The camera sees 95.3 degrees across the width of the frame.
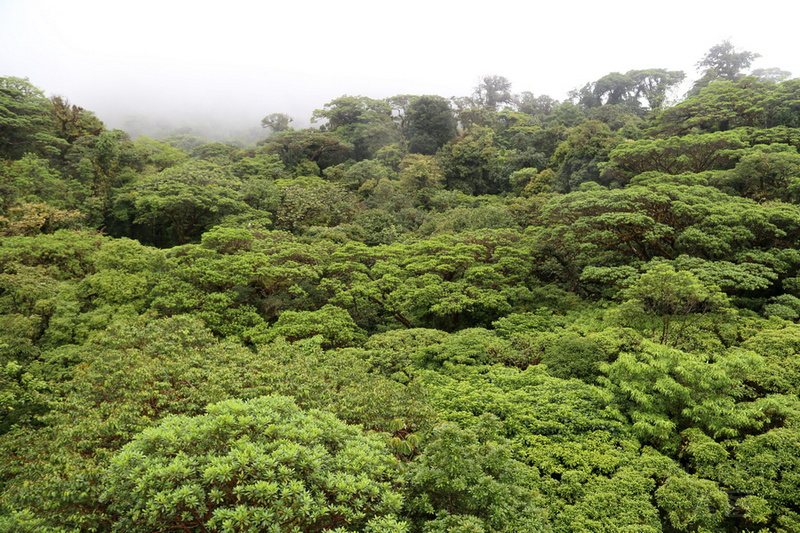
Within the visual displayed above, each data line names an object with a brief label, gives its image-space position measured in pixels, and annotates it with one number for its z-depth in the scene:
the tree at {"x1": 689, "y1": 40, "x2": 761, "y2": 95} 35.50
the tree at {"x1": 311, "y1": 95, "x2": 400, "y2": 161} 37.19
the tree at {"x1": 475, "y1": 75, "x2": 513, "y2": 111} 48.81
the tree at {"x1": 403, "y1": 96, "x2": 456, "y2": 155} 35.78
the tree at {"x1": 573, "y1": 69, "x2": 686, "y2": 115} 37.16
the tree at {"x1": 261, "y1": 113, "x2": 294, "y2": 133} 48.31
